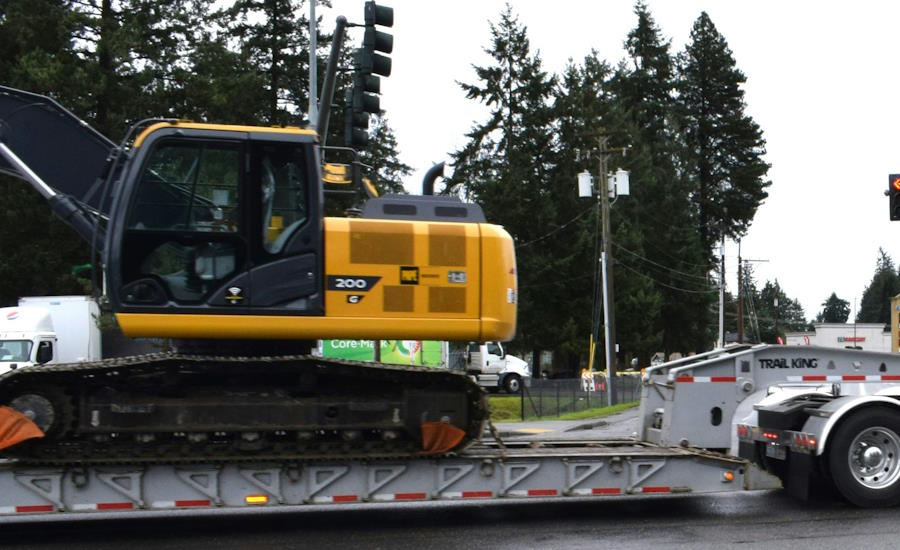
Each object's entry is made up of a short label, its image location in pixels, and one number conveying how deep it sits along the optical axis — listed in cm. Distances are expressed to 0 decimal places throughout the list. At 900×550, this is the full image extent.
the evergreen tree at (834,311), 17688
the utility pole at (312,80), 1803
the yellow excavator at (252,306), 864
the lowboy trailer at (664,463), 867
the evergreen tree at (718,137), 7569
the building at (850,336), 8250
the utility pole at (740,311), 5804
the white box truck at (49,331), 2478
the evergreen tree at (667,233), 6612
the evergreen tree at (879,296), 14704
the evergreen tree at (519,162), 5747
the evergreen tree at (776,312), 12644
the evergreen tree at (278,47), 4588
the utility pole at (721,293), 5837
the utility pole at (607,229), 3619
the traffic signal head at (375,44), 1315
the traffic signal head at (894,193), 1805
